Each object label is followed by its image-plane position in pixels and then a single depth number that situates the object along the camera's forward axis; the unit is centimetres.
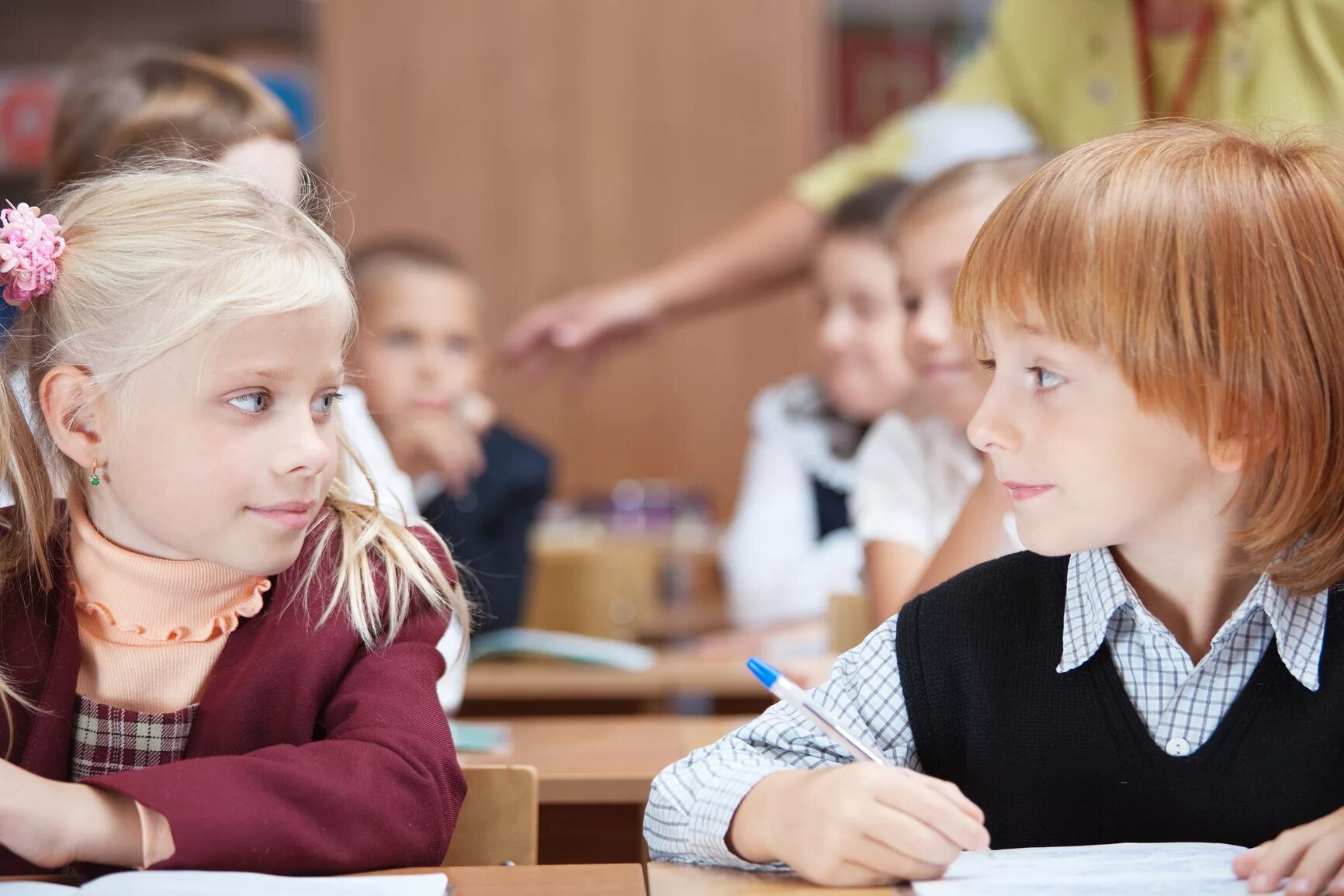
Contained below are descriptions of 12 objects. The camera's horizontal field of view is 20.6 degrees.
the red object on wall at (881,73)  563
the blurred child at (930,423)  217
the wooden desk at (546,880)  164
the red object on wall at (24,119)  556
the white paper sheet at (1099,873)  161
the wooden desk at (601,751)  195
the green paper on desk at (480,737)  206
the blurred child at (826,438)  300
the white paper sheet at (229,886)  162
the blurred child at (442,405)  302
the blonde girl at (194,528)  177
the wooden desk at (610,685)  233
